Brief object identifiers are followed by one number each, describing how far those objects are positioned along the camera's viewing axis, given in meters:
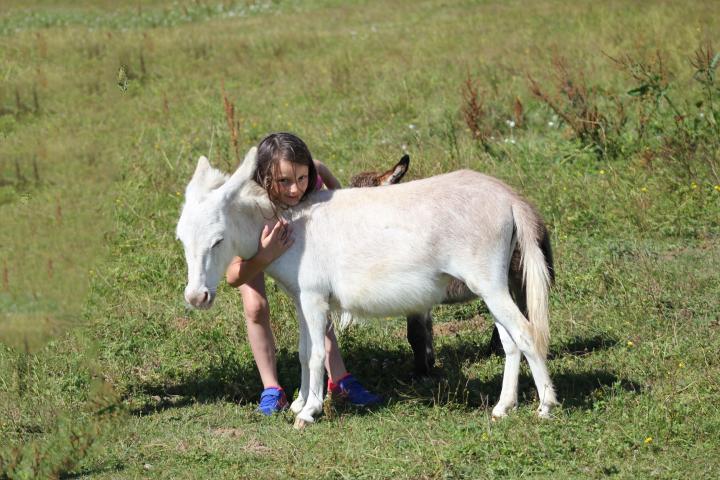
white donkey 9.80
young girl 10.35
